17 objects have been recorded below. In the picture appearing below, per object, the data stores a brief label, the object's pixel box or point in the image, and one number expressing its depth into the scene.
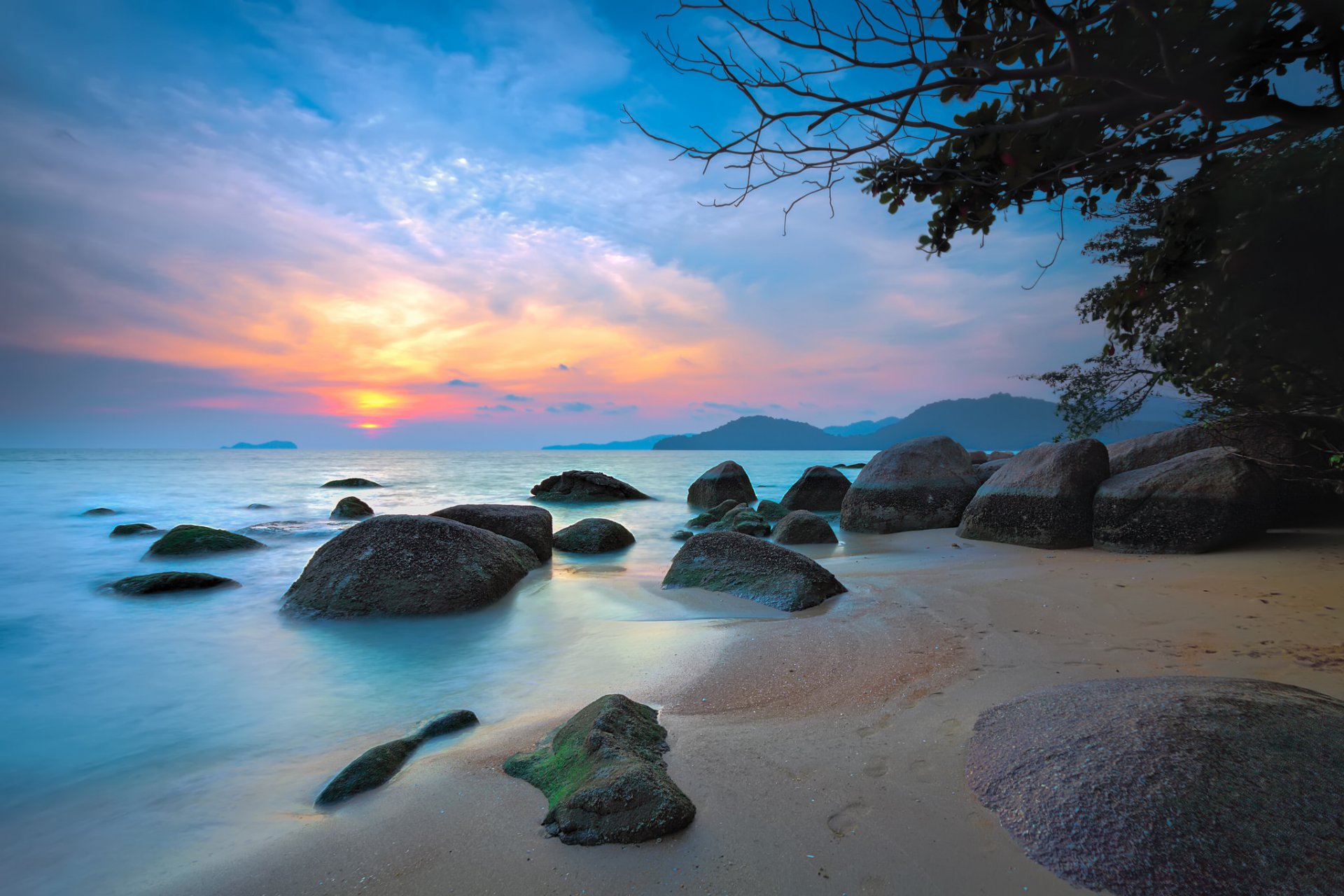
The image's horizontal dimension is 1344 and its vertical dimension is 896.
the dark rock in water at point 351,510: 14.73
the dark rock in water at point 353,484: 26.28
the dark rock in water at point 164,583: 7.02
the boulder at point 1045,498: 7.24
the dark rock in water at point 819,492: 14.38
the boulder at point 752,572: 5.35
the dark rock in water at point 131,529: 11.95
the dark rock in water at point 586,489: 20.50
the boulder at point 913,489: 9.88
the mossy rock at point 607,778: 2.01
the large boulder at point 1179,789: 1.70
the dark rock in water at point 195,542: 9.48
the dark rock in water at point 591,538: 9.81
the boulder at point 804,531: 9.34
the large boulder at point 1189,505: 6.18
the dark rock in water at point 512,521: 8.52
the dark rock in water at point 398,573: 5.79
